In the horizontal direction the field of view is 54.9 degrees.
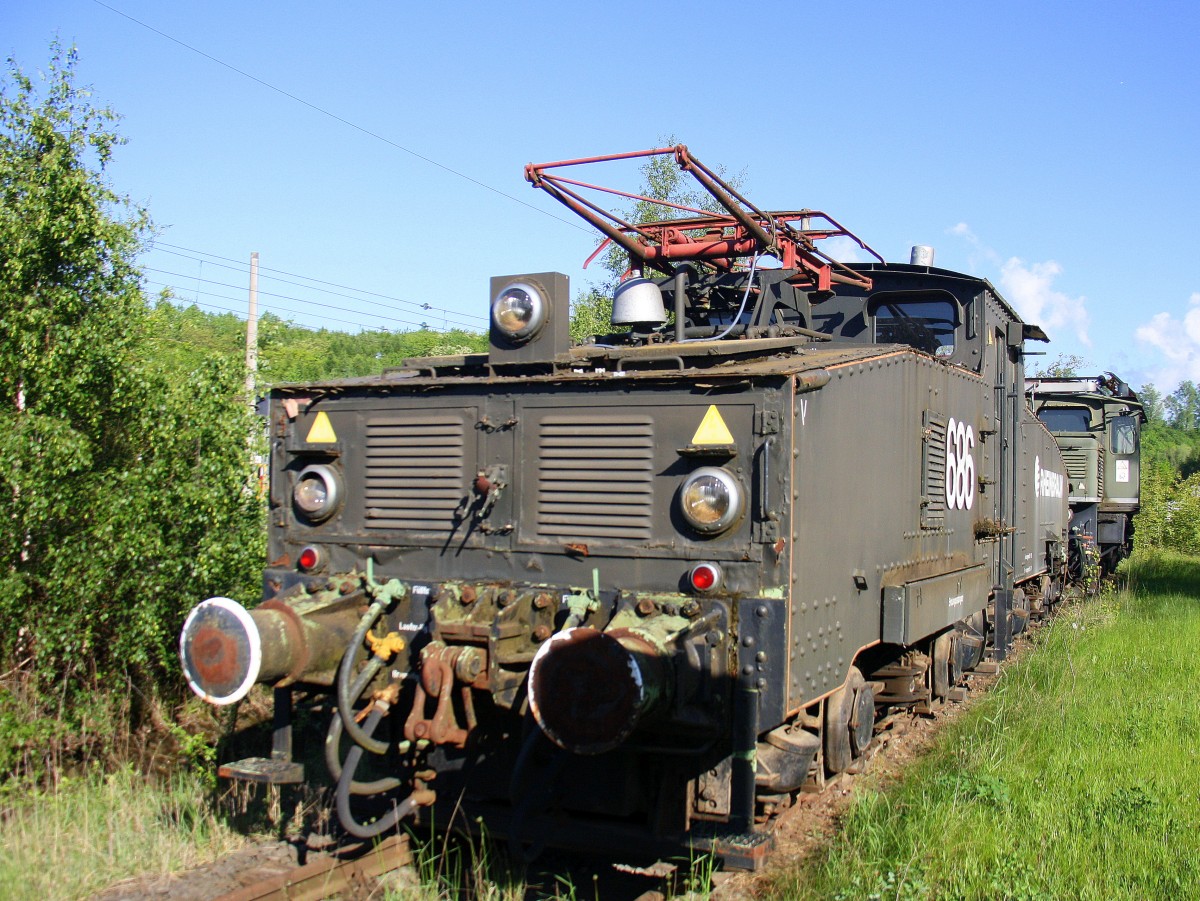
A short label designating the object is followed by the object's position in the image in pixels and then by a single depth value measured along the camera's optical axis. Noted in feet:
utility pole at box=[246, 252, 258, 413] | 25.80
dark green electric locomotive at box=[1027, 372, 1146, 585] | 58.34
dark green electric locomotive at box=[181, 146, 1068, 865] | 14.61
